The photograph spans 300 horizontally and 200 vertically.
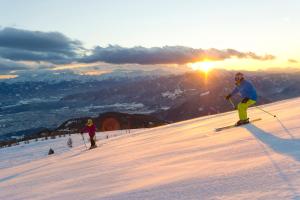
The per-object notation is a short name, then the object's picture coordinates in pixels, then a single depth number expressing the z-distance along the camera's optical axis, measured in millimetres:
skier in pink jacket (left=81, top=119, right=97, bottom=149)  25834
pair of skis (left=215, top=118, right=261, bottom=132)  14555
